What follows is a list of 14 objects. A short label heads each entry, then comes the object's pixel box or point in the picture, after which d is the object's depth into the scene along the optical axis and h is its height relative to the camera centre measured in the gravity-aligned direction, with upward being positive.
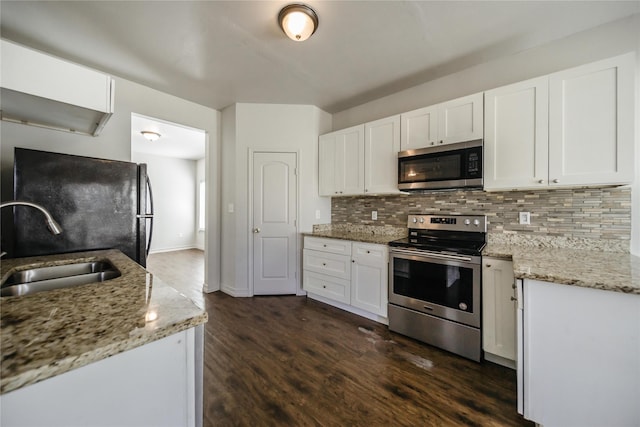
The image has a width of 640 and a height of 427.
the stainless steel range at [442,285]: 1.92 -0.62
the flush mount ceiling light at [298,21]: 1.67 +1.35
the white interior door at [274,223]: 3.33 -0.15
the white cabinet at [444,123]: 2.13 +0.83
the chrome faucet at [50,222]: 0.96 -0.04
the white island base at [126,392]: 0.52 -0.44
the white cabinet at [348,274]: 2.48 -0.70
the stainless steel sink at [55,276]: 1.20 -0.37
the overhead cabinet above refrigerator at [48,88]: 1.24 +0.67
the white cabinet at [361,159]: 2.65 +0.63
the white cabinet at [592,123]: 1.57 +0.61
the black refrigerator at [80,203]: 1.58 +0.06
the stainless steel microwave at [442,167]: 2.08 +0.42
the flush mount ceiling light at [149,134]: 4.39 +1.40
